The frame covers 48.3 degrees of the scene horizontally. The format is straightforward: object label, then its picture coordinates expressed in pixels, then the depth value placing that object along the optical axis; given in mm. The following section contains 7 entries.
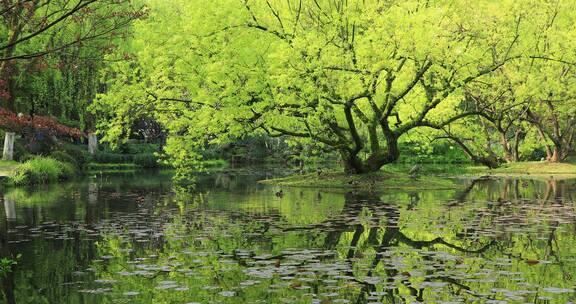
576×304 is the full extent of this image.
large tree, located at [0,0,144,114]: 40938
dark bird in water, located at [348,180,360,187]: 29188
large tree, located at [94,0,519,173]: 25641
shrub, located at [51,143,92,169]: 45616
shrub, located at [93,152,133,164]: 51678
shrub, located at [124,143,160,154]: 56906
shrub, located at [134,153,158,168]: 54375
